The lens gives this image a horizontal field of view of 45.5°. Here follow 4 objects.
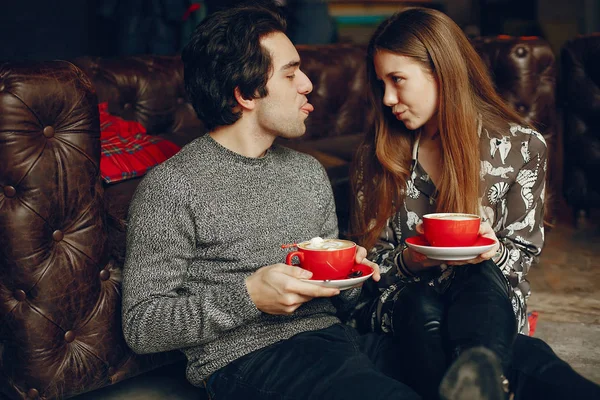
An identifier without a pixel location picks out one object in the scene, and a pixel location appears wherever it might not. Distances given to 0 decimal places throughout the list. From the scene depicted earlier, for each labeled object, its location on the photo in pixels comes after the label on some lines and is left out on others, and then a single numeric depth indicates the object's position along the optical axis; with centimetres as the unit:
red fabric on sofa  217
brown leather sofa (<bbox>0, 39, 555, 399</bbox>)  174
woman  192
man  163
